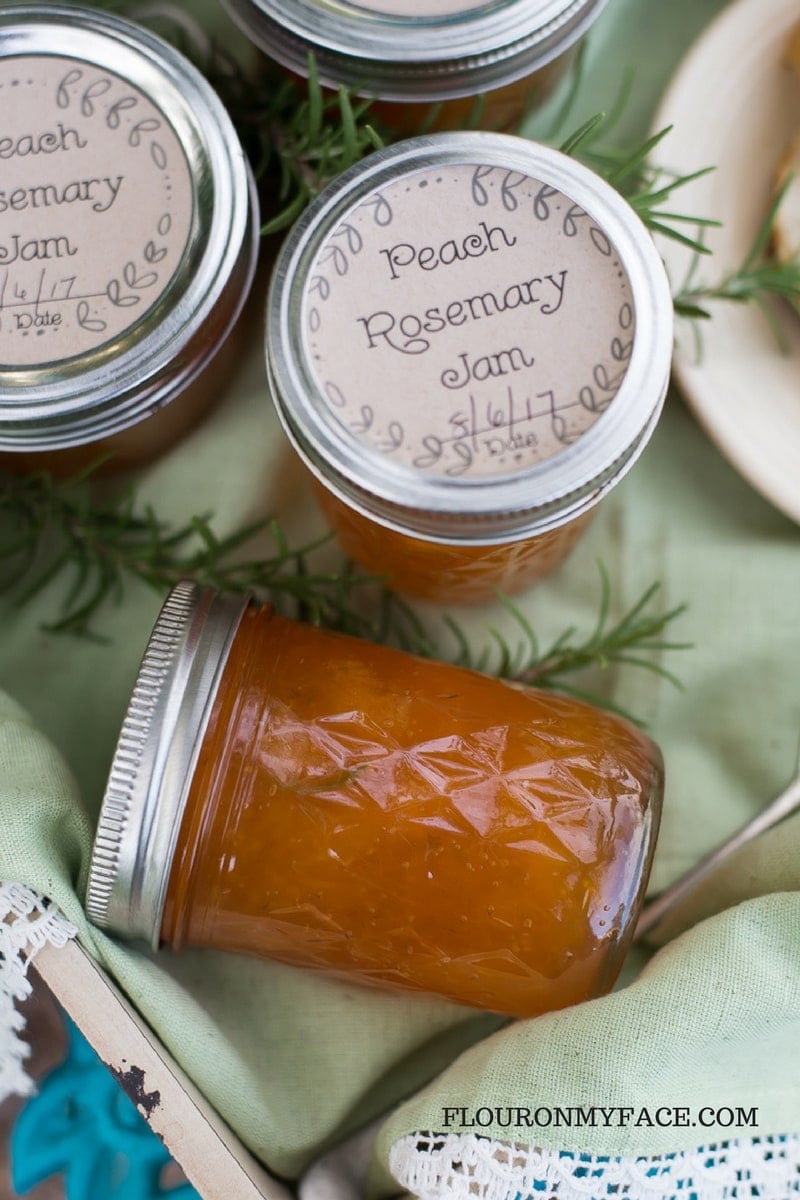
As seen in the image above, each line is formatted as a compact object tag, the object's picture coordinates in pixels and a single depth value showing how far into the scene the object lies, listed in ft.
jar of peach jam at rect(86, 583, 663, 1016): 1.56
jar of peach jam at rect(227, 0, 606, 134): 1.61
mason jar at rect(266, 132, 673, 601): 1.53
